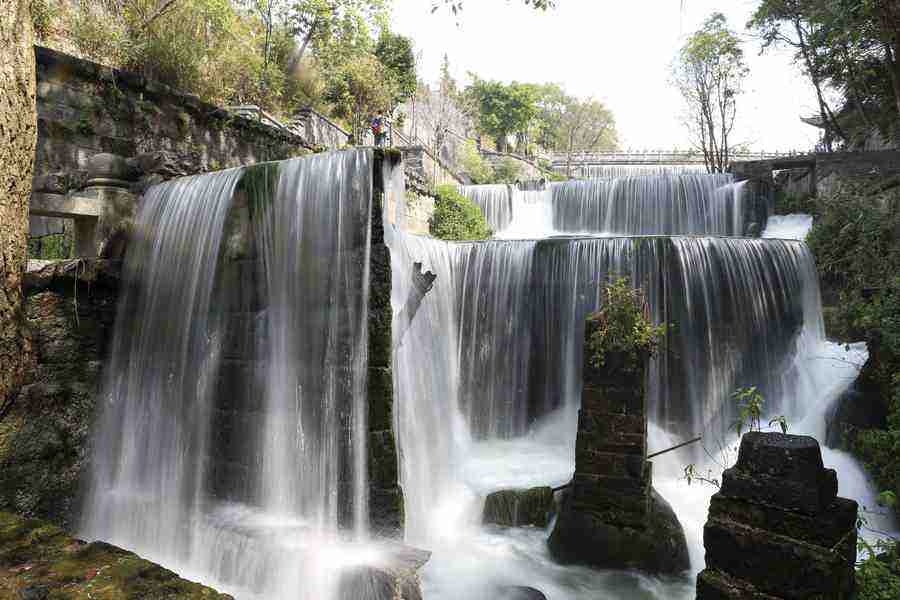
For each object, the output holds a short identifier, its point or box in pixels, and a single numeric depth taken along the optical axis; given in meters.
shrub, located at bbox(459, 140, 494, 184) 29.64
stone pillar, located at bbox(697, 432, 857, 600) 2.77
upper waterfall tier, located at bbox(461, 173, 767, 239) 15.59
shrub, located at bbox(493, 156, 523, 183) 31.64
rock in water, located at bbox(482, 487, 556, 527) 6.63
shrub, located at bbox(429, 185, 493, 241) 17.19
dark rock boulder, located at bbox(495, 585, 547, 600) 5.20
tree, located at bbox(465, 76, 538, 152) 37.69
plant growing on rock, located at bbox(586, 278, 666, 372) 5.96
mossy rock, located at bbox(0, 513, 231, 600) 2.03
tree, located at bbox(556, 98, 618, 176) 47.78
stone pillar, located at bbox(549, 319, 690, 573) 5.71
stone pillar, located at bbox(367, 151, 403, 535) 4.38
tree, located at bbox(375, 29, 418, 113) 22.11
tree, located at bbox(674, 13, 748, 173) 21.83
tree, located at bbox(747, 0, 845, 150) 15.85
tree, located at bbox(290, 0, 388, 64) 18.26
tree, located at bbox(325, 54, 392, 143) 17.64
